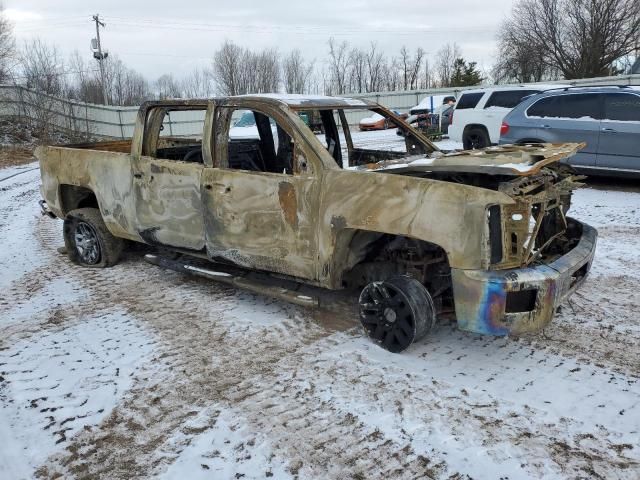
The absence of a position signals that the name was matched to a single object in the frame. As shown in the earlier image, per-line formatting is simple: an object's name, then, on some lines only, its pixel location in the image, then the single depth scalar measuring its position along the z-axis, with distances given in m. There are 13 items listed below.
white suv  13.38
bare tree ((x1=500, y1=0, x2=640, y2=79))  39.25
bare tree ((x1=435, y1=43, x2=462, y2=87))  67.94
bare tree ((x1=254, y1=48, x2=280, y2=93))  54.94
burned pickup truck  3.29
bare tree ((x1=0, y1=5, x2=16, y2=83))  29.73
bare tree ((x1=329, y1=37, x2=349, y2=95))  67.06
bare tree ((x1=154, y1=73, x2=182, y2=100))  65.39
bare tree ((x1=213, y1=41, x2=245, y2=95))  54.09
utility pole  35.06
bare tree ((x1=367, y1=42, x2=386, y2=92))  67.81
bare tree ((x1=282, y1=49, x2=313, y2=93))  59.62
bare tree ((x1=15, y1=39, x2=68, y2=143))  24.69
